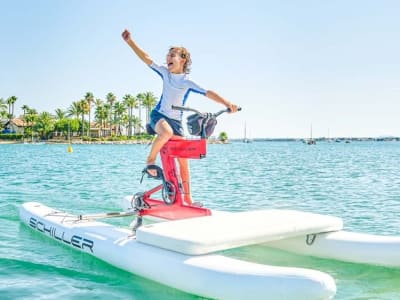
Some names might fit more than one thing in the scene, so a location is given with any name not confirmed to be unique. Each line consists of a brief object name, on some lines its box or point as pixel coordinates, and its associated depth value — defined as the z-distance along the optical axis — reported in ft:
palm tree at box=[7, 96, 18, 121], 349.00
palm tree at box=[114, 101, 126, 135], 387.34
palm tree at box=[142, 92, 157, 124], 385.99
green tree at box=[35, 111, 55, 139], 364.87
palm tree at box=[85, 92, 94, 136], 361.30
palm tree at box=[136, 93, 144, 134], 388.59
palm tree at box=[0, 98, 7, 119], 347.56
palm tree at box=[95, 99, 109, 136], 378.32
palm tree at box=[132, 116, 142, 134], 411.66
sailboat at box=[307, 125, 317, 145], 502.30
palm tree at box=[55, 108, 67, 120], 387.34
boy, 20.50
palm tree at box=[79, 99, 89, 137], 361.30
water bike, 12.97
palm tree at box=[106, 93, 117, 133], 382.40
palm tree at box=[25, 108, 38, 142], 359.87
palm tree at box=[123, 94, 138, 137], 387.34
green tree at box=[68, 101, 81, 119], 364.91
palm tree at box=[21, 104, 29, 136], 362.74
